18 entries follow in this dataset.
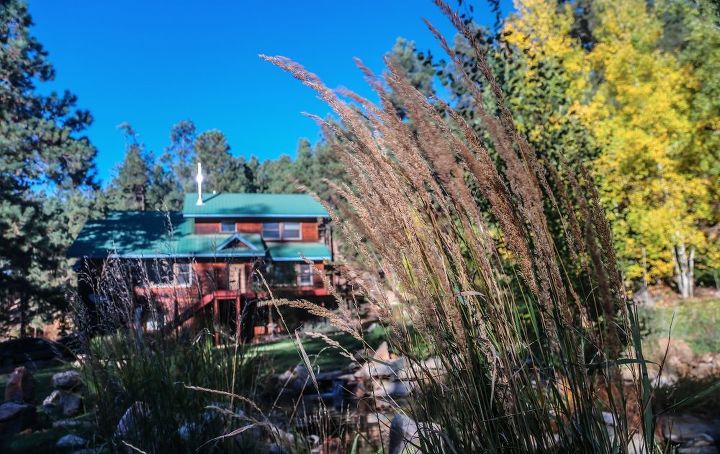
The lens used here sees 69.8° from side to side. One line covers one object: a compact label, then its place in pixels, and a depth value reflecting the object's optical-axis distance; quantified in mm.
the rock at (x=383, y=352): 8034
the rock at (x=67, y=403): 5605
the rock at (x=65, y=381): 7102
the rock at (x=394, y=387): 5898
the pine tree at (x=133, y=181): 44625
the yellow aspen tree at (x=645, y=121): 9836
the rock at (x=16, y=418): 5291
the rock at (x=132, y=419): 2902
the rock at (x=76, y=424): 4412
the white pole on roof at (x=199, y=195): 23338
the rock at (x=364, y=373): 6774
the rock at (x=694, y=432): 3410
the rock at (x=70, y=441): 3891
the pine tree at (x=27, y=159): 17984
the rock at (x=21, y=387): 6457
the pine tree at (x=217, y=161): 46719
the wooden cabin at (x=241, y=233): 20484
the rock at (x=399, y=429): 2534
